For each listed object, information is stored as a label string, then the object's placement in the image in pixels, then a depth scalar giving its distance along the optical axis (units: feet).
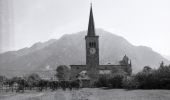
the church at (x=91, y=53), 461.78
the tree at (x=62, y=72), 605.52
